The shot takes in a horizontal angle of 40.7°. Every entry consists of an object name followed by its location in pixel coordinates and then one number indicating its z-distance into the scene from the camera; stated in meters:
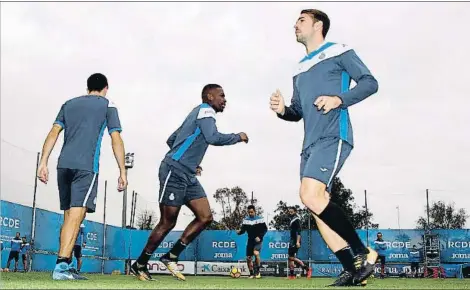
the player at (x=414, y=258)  20.59
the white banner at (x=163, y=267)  21.62
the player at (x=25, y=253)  15.08
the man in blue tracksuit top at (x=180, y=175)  7.09
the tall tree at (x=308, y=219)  22.00
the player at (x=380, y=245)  20.58
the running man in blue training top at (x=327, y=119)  4.55
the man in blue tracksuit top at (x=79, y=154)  5.78
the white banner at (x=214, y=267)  21.26
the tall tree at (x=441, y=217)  20.97
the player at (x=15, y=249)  14.72
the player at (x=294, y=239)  16.64
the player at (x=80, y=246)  17.02
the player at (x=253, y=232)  16.63
